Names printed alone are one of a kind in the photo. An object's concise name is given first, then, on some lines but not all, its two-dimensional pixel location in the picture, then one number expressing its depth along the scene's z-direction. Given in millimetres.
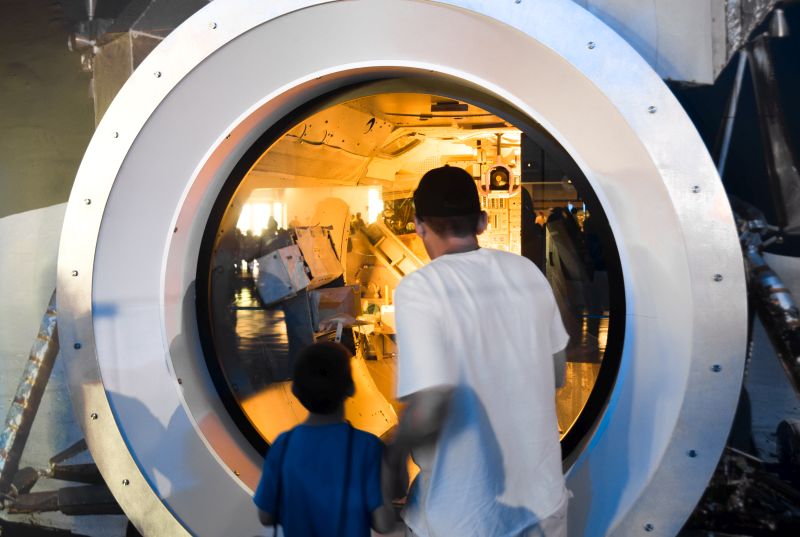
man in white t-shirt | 1637
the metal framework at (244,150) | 2035
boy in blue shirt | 1749
